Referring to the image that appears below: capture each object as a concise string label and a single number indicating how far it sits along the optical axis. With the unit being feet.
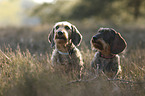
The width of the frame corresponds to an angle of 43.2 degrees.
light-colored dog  15.04
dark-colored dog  14.97
